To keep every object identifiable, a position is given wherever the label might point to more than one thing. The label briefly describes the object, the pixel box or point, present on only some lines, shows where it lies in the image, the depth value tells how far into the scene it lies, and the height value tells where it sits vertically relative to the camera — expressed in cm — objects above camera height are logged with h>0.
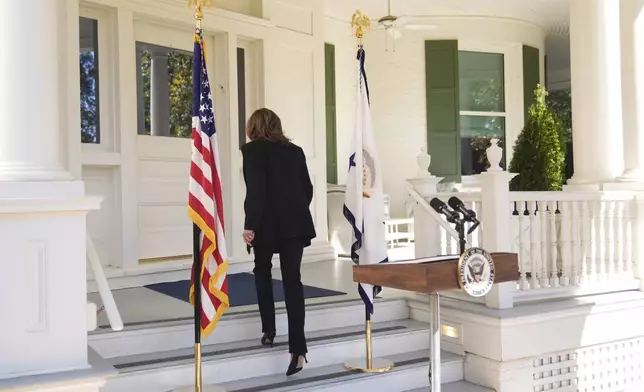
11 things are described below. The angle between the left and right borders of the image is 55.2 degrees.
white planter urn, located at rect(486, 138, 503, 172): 420 +27
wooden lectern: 237 -32
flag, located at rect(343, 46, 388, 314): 399 +4
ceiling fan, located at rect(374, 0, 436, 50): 727 +210
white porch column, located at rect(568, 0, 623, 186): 536 +89
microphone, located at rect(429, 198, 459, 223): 344 -8
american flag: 335 +1
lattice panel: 436 -130
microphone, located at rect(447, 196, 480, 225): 341 -7
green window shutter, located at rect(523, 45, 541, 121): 944 +186
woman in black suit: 359 -7
